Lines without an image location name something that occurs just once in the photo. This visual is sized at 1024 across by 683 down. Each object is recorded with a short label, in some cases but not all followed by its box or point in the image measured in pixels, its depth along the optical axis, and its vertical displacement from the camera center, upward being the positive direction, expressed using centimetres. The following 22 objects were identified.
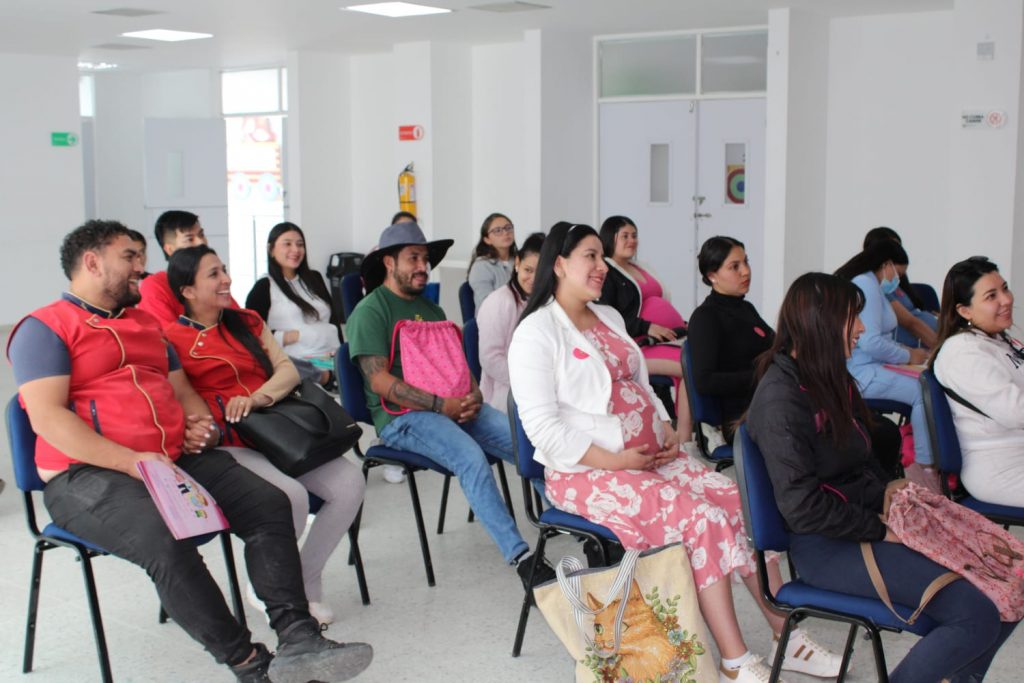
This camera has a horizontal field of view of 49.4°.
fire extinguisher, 1155 +20
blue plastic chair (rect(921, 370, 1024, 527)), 344 -69
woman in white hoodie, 339 -54
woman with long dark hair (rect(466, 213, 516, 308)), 657 -29
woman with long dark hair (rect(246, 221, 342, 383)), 552 -47
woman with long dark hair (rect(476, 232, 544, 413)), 473 -55
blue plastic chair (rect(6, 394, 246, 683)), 306 -90
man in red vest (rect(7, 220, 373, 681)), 293 -70
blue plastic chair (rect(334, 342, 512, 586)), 397 -87
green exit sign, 1190 +75
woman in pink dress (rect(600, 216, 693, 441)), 554 -52
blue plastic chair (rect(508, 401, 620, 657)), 317 -90
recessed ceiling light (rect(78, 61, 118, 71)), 1405 +184
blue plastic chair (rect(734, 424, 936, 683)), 262 -93
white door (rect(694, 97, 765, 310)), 1030 +32
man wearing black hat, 377 -70
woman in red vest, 363 -56
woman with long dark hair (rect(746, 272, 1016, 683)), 258 -68
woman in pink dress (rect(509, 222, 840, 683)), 303 -70
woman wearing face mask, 481 -60
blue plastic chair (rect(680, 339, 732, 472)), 423 -76
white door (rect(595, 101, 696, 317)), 1070 +30
